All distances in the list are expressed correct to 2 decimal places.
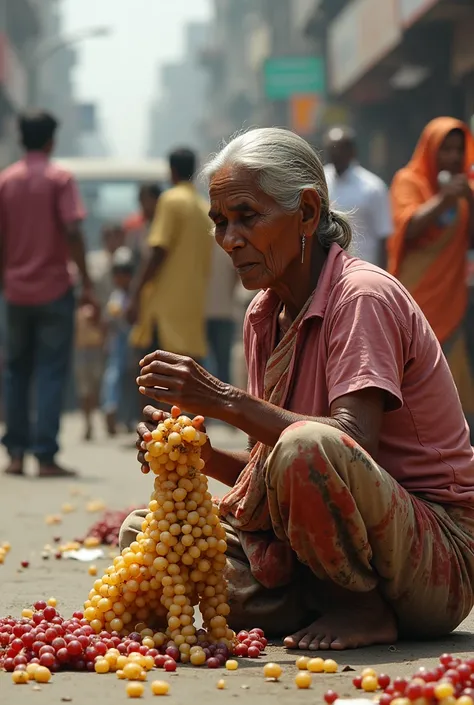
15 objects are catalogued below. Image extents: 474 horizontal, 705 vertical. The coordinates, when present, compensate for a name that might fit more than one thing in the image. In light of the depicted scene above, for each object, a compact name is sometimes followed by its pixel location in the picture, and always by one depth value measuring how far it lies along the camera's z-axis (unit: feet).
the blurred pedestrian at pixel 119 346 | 47.06
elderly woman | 12.71
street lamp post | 131.43
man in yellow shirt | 35.58
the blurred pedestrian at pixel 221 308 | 41.09
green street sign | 125.08
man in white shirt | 31.17
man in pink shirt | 31.81
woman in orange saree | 27.02
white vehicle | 72.38
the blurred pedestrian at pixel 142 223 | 41.39
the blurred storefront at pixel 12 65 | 149.28
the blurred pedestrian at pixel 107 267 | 52.11
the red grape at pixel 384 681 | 11.21
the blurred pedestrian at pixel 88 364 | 45.34
